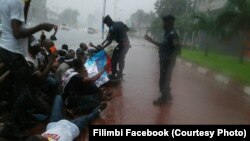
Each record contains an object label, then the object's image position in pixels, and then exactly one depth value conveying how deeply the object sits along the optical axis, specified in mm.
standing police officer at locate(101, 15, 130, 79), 4933
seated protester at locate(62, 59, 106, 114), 3201
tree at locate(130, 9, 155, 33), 48871
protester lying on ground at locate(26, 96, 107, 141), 2236
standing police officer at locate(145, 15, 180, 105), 3781
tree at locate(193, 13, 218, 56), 12587
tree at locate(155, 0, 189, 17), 28727
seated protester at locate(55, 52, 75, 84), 3415
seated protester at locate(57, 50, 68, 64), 3982
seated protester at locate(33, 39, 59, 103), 3322
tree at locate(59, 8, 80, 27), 80407
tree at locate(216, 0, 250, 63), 9220
